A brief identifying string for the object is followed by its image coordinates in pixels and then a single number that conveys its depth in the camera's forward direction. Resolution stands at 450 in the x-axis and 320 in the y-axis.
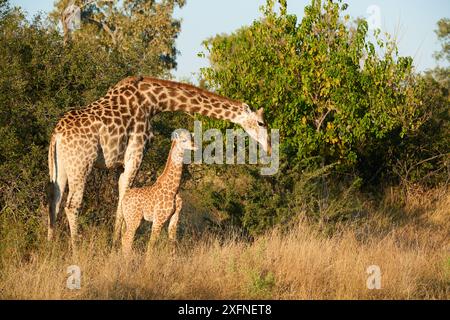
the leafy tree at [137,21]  34.53
